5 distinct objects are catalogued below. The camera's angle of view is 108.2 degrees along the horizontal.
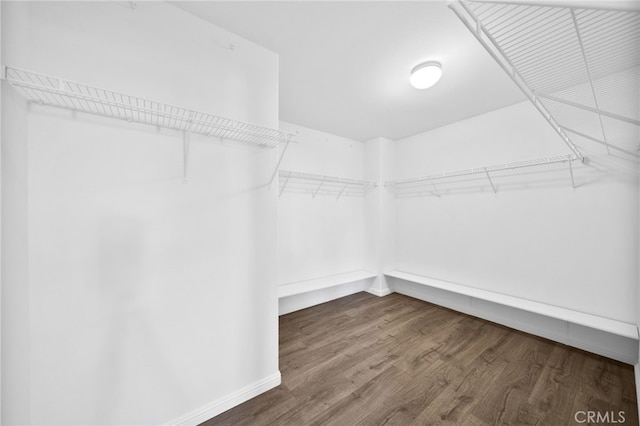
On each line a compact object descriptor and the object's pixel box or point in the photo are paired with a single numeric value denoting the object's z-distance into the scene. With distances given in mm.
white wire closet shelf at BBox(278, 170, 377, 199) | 2838
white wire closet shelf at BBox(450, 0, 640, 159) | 723
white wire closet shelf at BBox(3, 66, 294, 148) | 938
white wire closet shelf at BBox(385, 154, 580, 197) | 2097
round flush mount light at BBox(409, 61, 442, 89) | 1774
